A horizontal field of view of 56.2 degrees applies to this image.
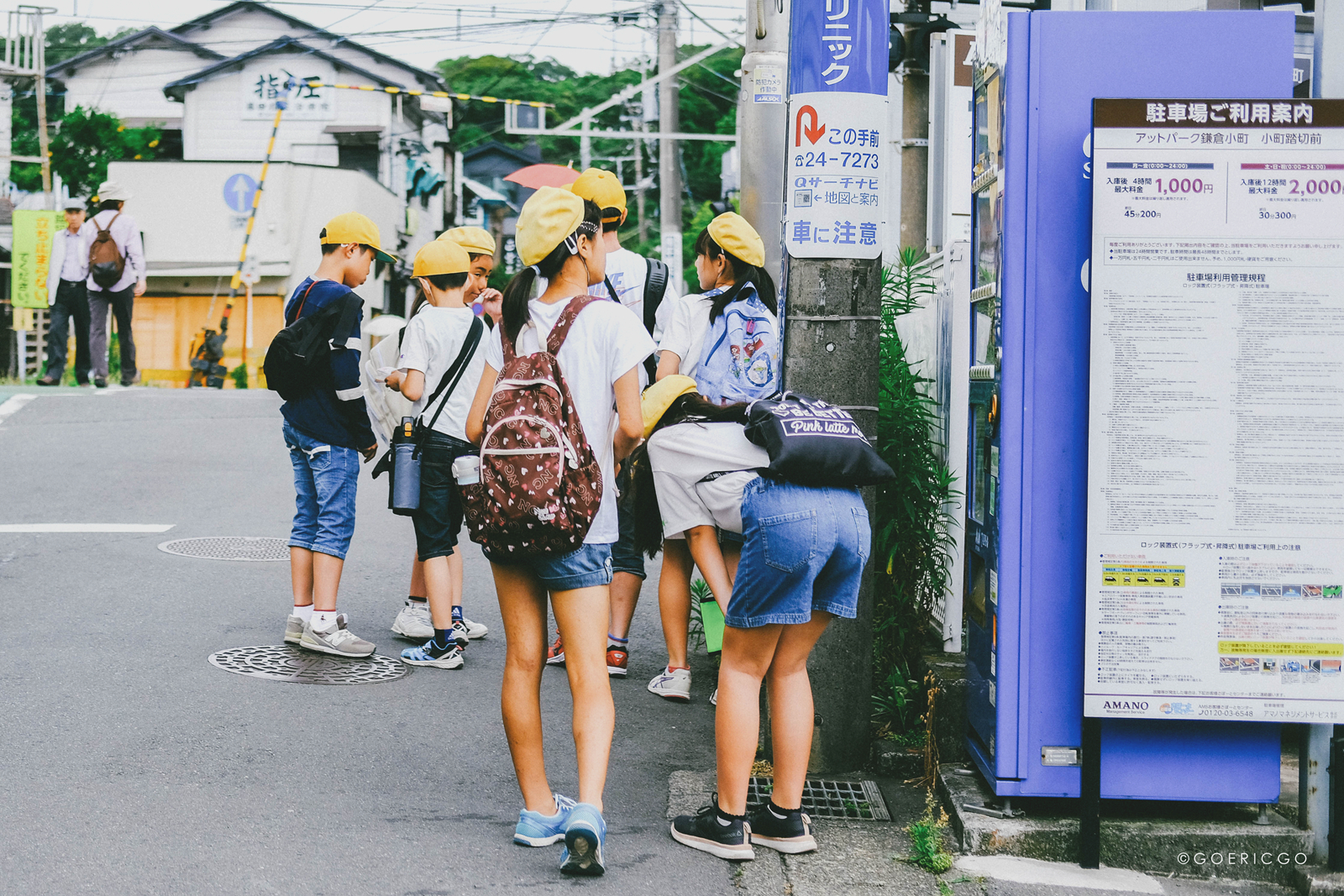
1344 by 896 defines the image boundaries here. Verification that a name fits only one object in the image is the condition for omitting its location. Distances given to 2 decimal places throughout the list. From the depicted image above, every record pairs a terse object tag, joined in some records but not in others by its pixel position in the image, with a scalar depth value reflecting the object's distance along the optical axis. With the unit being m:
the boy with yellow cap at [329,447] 5.62
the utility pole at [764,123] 7.00
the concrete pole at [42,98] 27.23
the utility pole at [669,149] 18.47
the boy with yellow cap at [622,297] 5.56
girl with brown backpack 3.47
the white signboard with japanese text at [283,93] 35.09
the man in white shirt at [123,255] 13.48
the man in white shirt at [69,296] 13.66
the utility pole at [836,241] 4.23
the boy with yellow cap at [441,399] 5.63
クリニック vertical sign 4.22
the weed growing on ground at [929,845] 3.67
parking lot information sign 3.53
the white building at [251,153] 30.88
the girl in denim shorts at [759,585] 3.54
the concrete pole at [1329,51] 3.67
